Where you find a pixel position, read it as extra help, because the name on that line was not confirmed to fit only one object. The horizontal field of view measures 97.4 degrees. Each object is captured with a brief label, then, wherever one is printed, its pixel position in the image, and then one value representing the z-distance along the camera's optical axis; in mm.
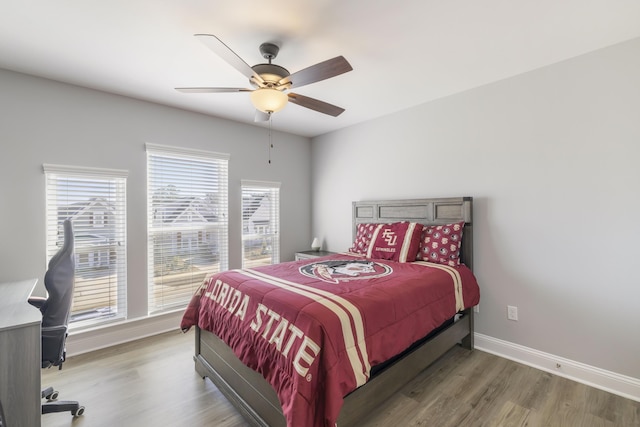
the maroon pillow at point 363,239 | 3285
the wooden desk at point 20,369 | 1431
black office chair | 1727
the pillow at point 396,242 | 2850
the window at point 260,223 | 3932
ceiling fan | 1720
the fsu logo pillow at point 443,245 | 2695
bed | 1367
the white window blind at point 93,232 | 2627
